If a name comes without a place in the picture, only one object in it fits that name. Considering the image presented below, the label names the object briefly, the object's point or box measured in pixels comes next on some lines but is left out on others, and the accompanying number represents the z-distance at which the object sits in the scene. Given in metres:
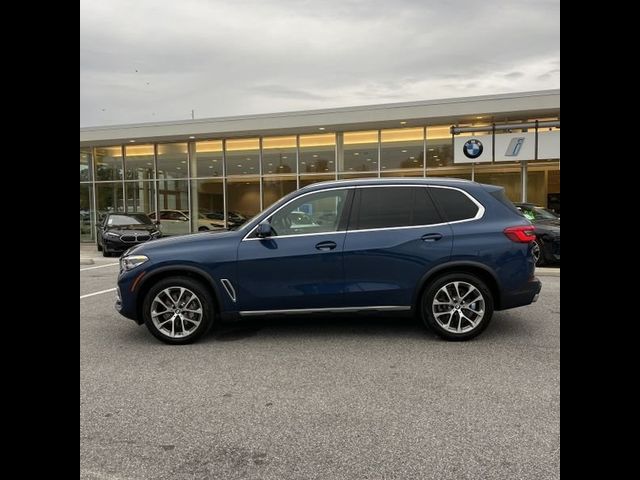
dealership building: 16.44
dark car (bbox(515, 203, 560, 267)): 10.66
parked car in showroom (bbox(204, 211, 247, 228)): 20.88
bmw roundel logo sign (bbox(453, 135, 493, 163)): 17.03
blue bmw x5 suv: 5.15
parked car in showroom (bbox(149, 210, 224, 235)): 21.33
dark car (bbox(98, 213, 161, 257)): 15.30
